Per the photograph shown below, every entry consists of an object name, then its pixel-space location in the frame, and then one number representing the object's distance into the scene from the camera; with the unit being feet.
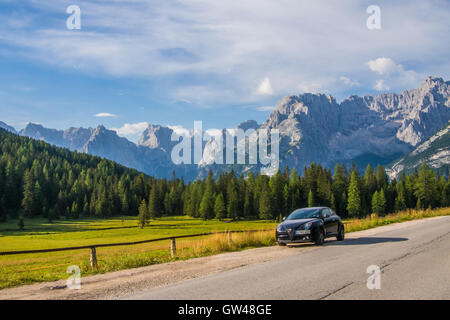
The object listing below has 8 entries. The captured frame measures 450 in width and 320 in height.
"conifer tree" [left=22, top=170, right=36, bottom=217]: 412.77
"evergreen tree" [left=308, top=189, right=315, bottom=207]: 329.93
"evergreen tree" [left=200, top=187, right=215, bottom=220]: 367.04
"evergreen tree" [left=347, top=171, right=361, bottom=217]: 322.34
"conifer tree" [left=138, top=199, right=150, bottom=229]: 300.22
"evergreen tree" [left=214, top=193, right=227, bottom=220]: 360.89
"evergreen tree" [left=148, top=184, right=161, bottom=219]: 410.54
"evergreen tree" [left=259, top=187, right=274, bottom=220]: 340.80
